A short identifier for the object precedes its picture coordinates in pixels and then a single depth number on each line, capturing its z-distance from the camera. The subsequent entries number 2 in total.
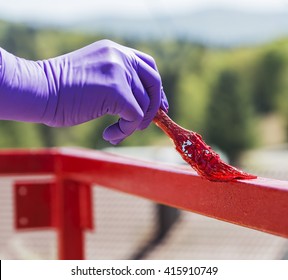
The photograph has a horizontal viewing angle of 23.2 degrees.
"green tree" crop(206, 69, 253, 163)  17.52
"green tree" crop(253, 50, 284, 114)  27.06
